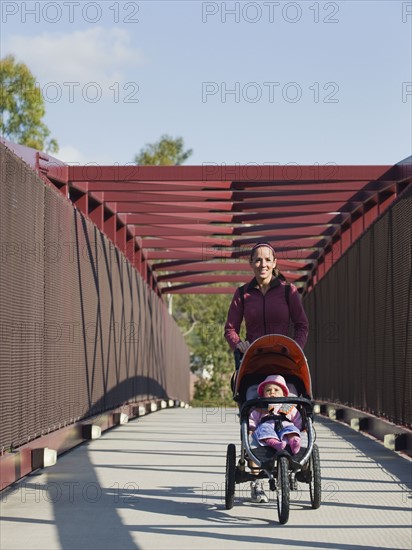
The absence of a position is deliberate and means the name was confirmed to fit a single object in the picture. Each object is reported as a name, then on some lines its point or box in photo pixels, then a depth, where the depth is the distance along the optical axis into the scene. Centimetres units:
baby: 1320
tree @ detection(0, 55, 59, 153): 8177
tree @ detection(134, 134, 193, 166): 10660
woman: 1441
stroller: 1299
